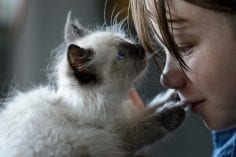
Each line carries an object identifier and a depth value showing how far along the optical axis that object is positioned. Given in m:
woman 0.73
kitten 0.81
